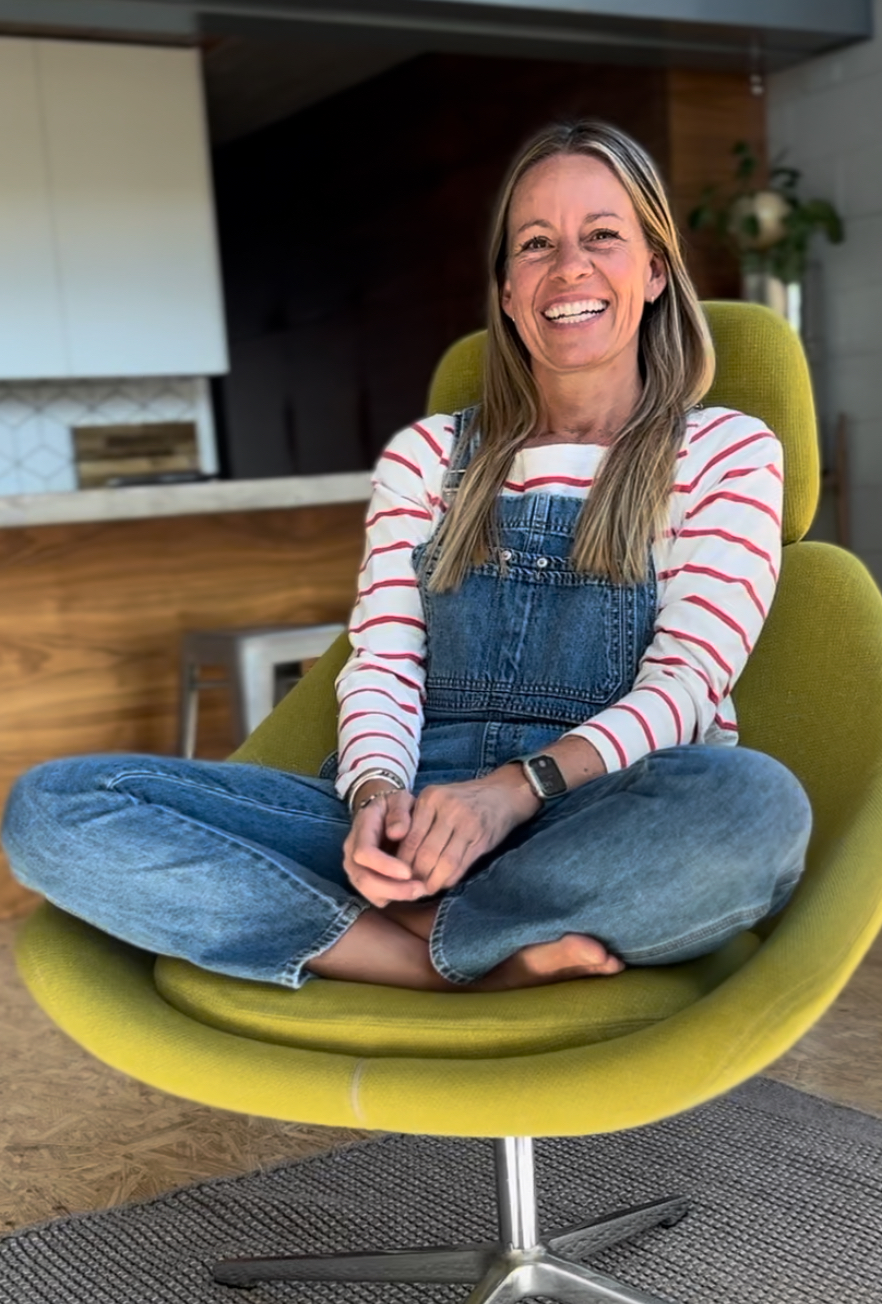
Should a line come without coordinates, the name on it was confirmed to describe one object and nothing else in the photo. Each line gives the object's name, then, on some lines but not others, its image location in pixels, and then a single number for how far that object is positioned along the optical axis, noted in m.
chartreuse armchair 1.05
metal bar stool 3.10
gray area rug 1.53
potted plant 4.23
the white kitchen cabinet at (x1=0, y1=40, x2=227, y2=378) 4.59
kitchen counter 2.99
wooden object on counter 5.04
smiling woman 1.12
